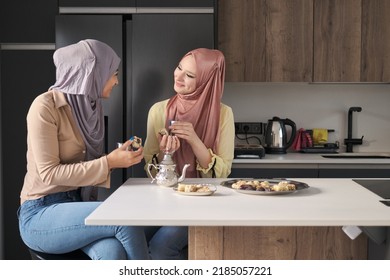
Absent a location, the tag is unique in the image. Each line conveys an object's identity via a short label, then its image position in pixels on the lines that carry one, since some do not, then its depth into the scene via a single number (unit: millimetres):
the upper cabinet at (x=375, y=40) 3584
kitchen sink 3604
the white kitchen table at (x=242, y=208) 1529
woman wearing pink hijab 2498
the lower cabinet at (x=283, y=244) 1825
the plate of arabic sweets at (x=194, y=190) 1901
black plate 1901
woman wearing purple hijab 1906
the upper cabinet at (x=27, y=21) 3463
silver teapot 2092
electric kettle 3736
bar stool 1962
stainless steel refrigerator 3303
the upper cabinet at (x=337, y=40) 3594
